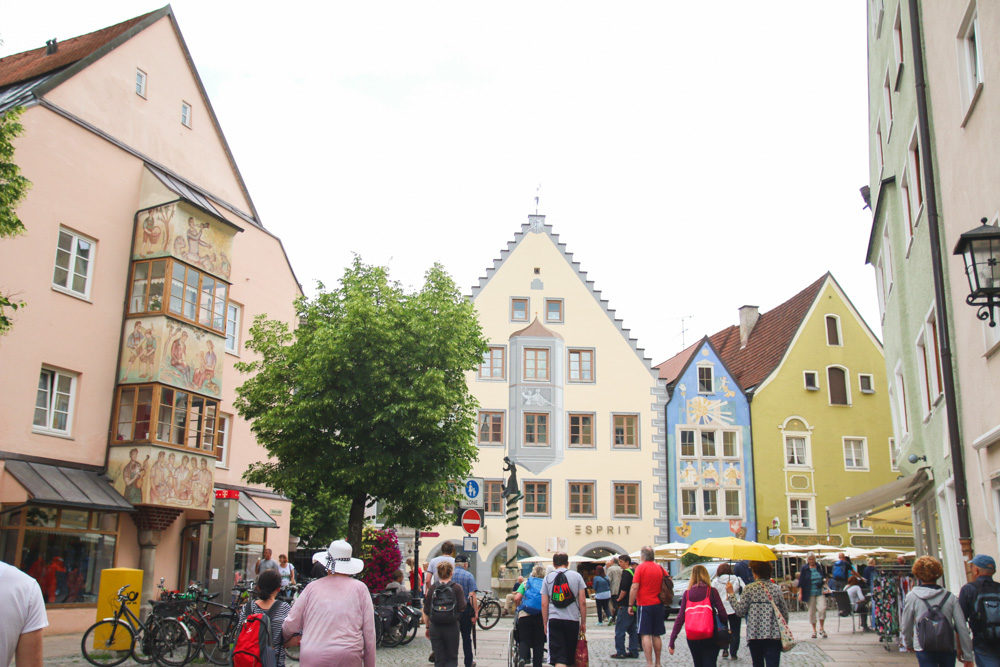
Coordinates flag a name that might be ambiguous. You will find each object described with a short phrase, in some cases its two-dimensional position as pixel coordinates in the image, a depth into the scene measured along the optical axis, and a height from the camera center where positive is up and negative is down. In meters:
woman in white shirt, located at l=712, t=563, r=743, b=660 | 16.19 -0.38
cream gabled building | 39.62 +6.26
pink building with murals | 20.22 +5.18
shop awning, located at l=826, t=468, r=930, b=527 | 18.59 +1.33
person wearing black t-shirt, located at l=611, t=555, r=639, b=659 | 16.44 -1.00
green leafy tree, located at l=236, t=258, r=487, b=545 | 22.08 +3.51
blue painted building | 40.62 +4.72
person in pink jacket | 7.60 -0.46
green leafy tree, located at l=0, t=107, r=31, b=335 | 13.86 +5.36
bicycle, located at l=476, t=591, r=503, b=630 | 24.12 -1.18
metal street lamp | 9.02 +2.86
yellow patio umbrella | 18.94 +0.31
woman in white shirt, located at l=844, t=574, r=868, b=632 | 22.14 -0.77
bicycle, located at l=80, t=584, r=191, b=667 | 14.38 -1.17
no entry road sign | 19.97 +0.88
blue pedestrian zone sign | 21.09 +1.51
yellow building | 41.00 +6.20
